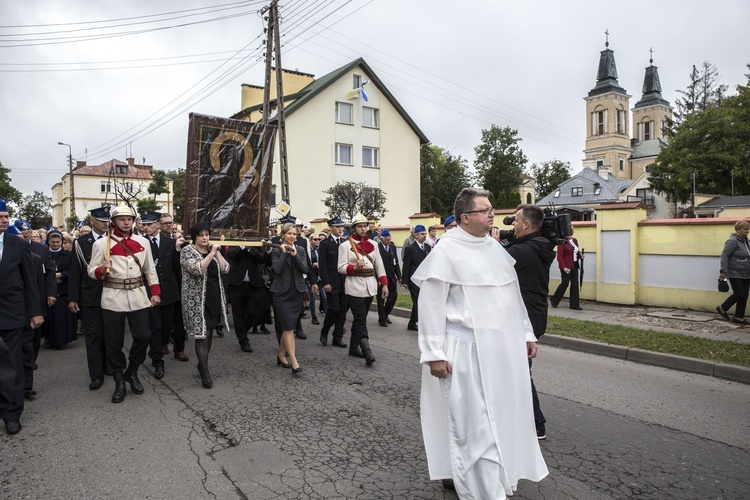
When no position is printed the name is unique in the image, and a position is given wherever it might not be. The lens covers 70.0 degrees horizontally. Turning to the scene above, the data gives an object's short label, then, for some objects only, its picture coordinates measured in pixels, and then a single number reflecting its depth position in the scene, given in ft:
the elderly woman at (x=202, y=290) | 20.10
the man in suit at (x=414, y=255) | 33.12
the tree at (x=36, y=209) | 207.51
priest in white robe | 10.44
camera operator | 13.82
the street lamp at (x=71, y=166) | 153.07
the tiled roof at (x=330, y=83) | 108.78
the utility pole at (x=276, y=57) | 60.75
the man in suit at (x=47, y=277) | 21.53
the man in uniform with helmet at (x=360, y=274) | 23.71
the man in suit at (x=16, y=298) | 15.67
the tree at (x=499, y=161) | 230.68
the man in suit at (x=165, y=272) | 23.93
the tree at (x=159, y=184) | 163.01
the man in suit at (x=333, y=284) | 26.73
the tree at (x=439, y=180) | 194.39
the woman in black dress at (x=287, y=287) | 22.25
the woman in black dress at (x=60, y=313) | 27.14
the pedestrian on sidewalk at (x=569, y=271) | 37.53
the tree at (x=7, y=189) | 185.09
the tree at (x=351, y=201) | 90.12
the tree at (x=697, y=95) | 190.08
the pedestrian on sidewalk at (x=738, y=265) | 30.53
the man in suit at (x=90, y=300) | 19.85
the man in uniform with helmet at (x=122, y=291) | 18.33
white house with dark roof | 110.52
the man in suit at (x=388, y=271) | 34.68
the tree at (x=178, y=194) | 220.57
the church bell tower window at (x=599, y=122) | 354.95
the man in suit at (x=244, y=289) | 26.61
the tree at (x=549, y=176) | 274.77
